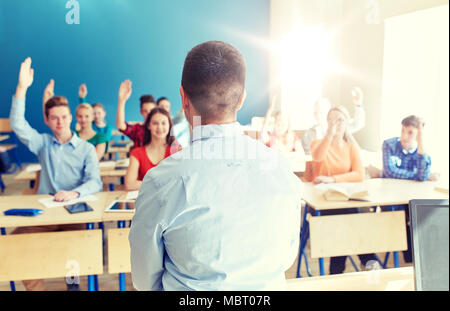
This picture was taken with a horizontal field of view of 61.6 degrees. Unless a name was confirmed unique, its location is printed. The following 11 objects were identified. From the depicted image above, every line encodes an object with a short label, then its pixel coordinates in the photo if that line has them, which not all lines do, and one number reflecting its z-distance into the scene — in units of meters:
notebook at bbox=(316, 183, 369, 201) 2.24
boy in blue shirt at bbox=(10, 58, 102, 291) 2.42
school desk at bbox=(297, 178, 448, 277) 1.97
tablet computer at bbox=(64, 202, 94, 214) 2.00
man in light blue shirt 0.75
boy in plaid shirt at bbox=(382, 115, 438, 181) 2.80
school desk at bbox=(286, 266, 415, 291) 1.20
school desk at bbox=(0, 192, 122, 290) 1.74
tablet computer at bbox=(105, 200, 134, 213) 2.00
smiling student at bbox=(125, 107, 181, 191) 2.53
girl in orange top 2.79
